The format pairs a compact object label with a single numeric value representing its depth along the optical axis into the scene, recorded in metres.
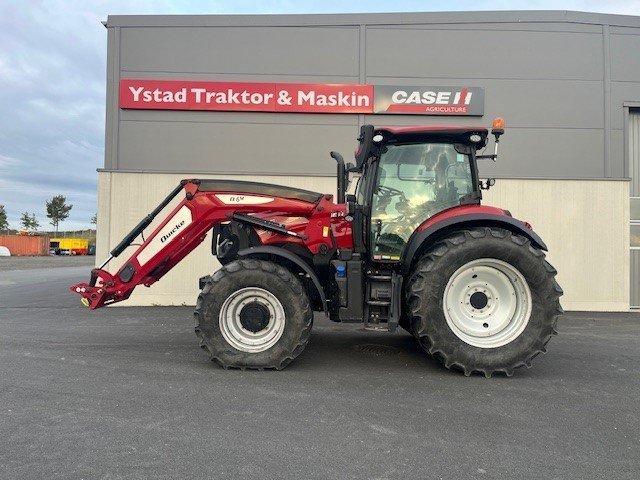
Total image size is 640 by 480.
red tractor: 4.09
